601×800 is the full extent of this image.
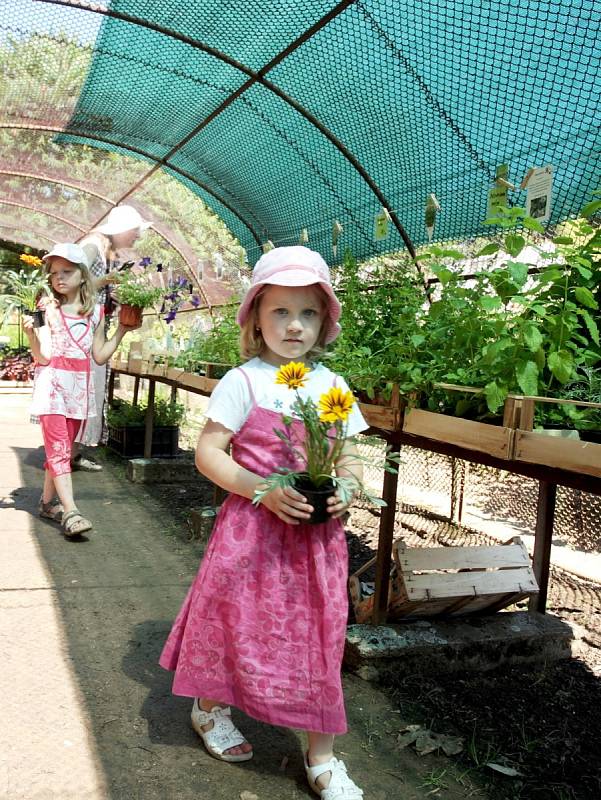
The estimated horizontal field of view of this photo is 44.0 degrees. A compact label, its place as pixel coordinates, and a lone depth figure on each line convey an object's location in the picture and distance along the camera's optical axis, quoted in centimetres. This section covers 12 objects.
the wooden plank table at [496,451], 193
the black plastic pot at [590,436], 196
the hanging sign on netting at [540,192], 264
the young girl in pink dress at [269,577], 188
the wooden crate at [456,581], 282
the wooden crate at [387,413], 264
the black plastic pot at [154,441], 663
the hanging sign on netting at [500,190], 281
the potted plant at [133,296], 445
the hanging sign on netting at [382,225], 400
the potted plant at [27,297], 390
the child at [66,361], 404
